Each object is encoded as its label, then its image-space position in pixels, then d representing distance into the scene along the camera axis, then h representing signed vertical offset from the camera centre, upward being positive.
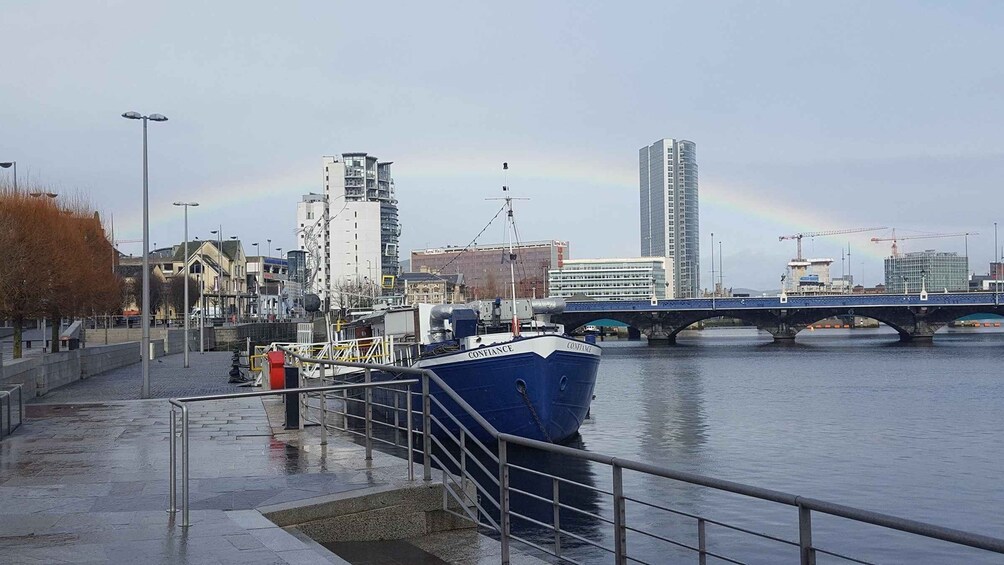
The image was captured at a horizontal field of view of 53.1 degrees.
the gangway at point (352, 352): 35.22 -1.86
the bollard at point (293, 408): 16.64 -1.74
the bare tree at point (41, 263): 36.94 +1.71
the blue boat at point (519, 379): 28.28 -2.29
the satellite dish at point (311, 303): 42.81 -0.03
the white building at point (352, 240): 180.00 +11.23
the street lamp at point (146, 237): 31.19 +2.13
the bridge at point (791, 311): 105.12 -1.78
